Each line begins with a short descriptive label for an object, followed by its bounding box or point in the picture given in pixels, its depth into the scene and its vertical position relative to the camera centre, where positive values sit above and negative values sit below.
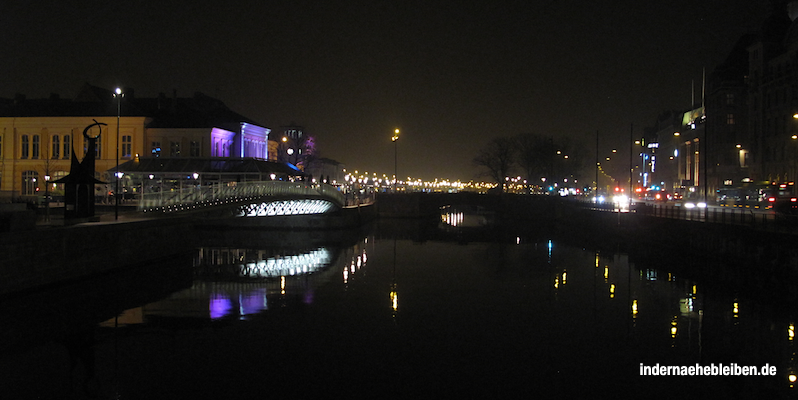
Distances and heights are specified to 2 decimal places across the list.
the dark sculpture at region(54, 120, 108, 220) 31.94 +0.29
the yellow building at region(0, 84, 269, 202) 69.00 +6.11
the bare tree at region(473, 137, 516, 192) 130.75 +7.73
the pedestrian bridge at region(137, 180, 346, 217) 38.31 -0.14
